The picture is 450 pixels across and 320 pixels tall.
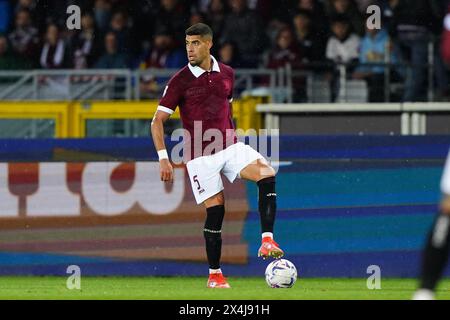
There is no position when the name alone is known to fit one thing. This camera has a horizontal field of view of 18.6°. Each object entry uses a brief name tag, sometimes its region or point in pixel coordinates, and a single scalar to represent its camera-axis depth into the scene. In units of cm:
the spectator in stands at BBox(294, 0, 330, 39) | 1628
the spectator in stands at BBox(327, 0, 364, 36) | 1612
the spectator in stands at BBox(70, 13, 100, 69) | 1672
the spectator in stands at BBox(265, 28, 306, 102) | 1584
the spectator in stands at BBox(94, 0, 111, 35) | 1712
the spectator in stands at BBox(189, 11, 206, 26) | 1667
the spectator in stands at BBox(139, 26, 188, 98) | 1652
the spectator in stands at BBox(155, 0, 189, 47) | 1680
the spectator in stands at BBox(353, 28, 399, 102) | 1566
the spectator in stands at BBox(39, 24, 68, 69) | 1669
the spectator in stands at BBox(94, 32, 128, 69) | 1659
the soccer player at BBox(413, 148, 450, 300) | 670
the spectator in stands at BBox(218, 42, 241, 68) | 1583
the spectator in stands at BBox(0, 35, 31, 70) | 1677
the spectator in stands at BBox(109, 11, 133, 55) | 1684
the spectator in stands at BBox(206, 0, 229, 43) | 1669
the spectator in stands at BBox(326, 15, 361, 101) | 1605
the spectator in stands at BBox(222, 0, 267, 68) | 1650
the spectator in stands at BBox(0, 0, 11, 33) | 1764
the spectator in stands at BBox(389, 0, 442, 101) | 1561
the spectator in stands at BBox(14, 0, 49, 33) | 1738
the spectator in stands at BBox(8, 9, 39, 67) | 1709
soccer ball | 1033
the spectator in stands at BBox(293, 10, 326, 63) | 1620
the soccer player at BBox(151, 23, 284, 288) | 1047
